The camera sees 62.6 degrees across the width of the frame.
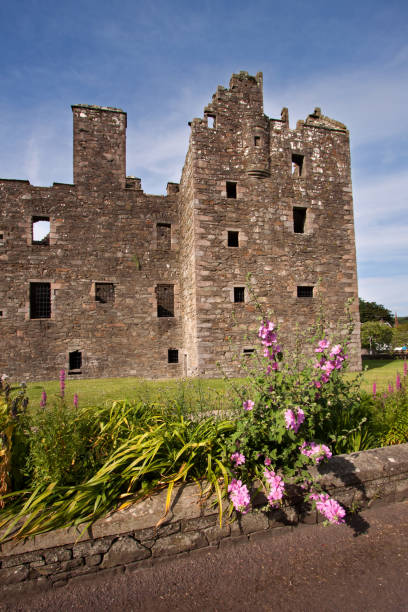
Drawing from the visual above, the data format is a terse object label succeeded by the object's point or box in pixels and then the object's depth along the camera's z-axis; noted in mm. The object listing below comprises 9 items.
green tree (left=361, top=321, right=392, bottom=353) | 35375
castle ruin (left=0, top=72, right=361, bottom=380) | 12992
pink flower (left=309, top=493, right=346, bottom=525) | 2701
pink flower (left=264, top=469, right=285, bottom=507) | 2803
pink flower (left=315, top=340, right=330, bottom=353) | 3291
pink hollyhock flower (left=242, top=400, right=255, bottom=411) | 3199
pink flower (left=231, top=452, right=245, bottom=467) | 3016
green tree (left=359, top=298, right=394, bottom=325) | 52875
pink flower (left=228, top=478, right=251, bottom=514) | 2717
